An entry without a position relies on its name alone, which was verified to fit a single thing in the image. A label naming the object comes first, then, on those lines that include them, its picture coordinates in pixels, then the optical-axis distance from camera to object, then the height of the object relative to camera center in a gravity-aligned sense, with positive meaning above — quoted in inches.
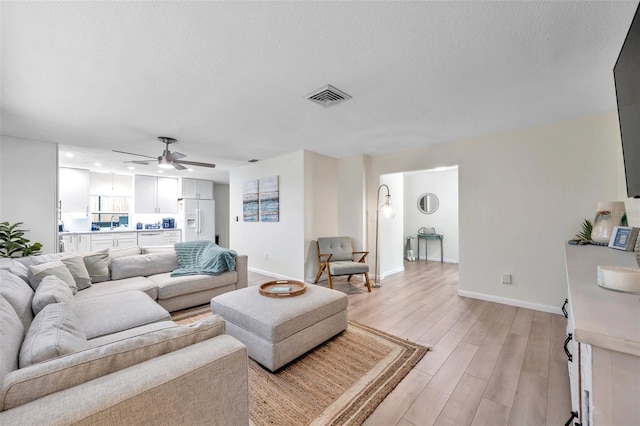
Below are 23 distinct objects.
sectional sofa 30.0 -21.5
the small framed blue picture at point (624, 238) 72.9 -8.2
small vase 88.8 -3.2
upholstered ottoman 75.9 -34.0
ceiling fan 134.9 +32.6
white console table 22.5 -13.4
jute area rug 60.2 -46.9
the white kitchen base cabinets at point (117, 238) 204.2 -16.5
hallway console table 250.8 -23.9
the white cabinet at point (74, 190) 208.4 +26.0
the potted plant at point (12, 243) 117.4 -10.2
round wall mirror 262.2 +12.1
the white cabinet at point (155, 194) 252.8 +26.0
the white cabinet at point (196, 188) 275.7 +34.1
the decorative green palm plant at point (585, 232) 103.9 -8.7
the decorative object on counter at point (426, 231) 262.2 -17.3
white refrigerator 268.5 -0.6
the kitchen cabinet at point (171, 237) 254.4 -18.5
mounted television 44.2 +21.7
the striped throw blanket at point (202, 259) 132.5 -22.3
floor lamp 170.7 +2.1
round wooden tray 94.3 -28.6
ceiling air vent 87.1 +43.7
